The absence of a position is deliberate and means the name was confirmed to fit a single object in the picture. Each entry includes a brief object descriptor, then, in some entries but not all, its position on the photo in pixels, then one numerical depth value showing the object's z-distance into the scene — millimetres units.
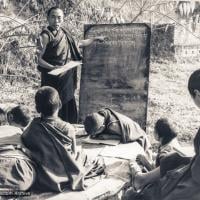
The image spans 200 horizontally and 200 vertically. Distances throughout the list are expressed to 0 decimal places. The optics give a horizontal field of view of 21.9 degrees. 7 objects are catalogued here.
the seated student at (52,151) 4402
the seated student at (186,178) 3113
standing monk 6660
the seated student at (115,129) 5948
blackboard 7340
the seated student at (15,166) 4246
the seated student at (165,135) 4852
